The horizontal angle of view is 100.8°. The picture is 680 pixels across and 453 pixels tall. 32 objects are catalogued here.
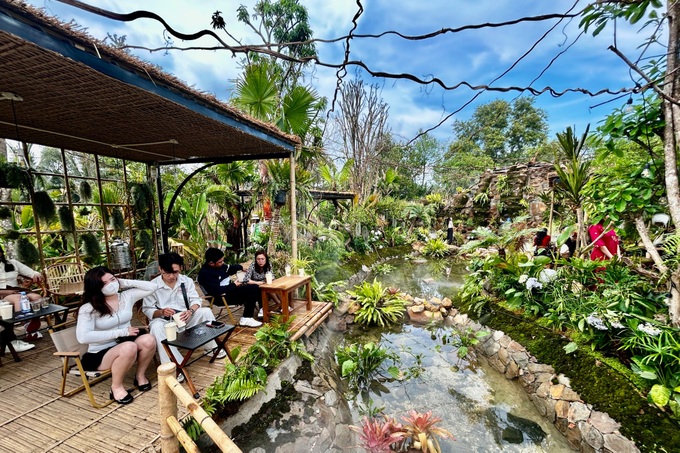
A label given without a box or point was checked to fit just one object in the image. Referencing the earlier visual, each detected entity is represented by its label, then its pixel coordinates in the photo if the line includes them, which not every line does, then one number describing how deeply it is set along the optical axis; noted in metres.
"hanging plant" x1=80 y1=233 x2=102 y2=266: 4.96
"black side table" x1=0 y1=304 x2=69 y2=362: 2.98
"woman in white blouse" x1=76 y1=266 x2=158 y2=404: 2.54
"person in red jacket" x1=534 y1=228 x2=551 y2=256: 5.45
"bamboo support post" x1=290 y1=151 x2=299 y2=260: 4.89
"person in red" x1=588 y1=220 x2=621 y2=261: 4.28
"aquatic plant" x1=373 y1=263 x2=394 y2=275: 9.89
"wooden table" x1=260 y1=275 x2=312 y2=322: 3.94
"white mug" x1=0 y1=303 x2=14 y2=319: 2.74
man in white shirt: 3.08
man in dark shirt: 4.09
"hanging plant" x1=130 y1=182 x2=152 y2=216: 5.52
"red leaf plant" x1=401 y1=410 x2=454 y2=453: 2.86
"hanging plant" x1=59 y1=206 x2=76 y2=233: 4.73
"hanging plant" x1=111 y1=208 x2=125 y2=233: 5.22
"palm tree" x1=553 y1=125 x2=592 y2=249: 4.27
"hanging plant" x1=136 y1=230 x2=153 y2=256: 5.68
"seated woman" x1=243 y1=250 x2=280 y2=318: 4.38
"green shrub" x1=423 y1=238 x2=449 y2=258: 12.39
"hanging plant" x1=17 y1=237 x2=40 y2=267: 4.05
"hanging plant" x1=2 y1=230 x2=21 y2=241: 4.04
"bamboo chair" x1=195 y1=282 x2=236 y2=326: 3.99
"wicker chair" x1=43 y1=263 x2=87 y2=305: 4.26
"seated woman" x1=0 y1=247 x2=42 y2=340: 3.56
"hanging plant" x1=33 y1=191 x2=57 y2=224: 4.17
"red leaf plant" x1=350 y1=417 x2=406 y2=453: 2.79
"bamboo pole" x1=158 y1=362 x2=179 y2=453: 1.65
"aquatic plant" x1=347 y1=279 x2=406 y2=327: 6.06
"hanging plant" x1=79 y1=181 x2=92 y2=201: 4.88
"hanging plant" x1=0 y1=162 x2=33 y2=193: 3.86
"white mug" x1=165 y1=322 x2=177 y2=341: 2.53
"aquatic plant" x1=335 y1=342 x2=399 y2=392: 4.19
